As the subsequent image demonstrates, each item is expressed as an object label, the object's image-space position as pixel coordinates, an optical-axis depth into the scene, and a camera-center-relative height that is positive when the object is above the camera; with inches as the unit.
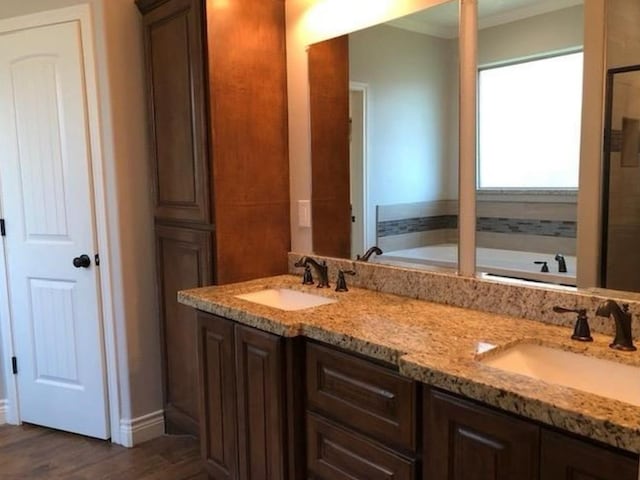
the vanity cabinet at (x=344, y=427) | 44.8 -26.5
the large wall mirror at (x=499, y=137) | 65.0 +5.6
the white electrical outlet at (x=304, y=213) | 102.0 -6.2
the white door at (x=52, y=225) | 105.9 -7.7
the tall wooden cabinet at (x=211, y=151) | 92.2 +5.8
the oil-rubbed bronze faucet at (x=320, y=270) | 92.8 -15.7
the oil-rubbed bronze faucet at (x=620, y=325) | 55.7 -16.1
